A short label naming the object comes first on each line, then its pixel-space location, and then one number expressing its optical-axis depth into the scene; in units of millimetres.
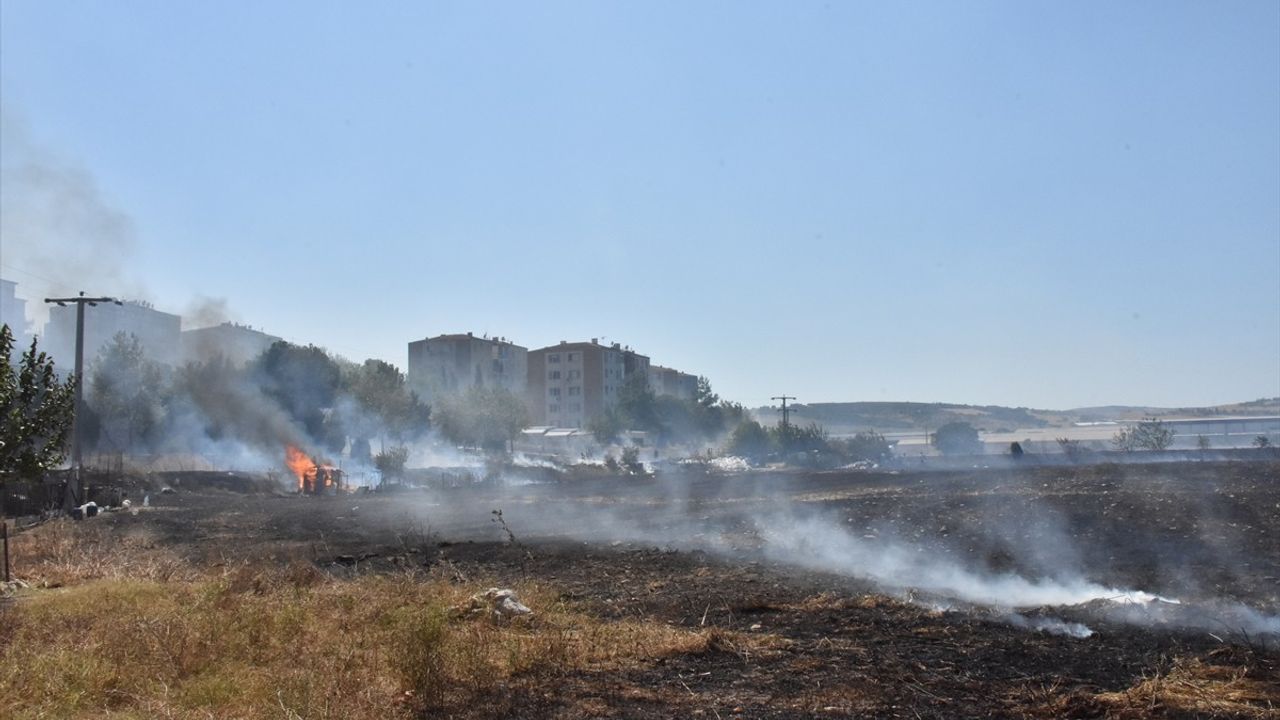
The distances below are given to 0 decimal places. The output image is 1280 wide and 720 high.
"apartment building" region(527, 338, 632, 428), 120500
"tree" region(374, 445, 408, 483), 56750
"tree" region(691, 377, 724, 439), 103875
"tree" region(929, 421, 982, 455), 96125
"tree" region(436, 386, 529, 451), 77812
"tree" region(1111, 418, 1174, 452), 76375
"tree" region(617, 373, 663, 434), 95750
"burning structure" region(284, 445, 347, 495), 50875
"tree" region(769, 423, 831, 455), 89438
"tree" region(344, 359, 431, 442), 69812
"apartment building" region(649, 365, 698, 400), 150000
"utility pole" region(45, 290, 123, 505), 29016
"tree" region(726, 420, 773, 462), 92750
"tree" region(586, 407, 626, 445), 90938
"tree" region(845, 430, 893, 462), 84875
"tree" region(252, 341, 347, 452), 64625
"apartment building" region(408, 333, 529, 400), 110625
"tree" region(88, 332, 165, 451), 55178
